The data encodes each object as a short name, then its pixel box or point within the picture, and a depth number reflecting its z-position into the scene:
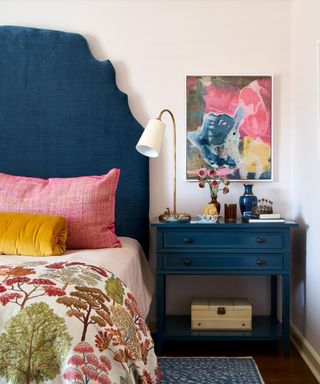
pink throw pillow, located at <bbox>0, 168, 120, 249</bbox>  2.43
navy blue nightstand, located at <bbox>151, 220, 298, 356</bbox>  2.57
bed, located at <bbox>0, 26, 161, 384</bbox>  2.91
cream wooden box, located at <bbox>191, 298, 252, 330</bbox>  2.66
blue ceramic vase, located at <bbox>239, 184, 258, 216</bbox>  2.76
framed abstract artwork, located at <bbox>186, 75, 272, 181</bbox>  2.96
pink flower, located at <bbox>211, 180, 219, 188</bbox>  2.77
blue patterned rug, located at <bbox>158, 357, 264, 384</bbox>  2.25
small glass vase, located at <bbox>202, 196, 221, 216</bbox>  2.67
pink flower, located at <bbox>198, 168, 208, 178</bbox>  2.78
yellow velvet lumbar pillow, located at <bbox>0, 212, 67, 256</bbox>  2.15
